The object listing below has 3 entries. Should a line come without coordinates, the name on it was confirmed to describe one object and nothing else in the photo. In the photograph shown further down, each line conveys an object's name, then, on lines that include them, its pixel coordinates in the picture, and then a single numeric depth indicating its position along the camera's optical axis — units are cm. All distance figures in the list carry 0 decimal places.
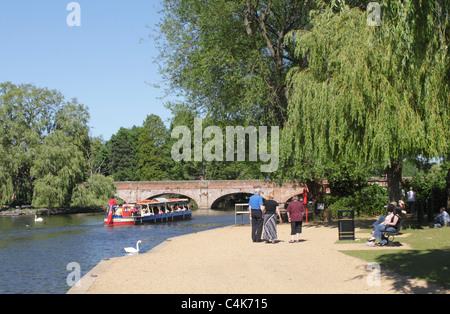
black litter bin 1634
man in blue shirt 1702
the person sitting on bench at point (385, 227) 1455
